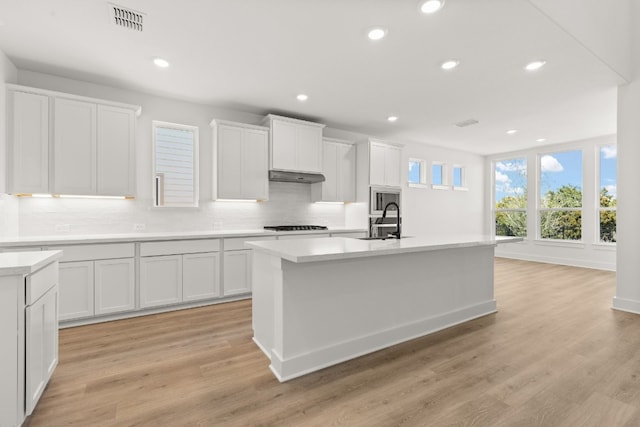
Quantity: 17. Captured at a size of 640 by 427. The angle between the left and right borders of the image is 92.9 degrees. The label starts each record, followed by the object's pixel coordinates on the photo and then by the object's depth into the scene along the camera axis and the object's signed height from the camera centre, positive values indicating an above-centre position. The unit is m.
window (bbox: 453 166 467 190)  7.82 +0.96
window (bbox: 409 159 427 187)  7.00 +0.97
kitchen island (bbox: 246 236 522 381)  2.17 -0.68
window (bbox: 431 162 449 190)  7.34 +0.94
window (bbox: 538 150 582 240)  6.78 +0.43
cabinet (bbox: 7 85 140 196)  3.11 +0.76
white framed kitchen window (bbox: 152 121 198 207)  4.15 +0.69
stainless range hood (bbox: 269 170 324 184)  4.63 +0.59
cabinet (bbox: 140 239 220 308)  3.47 -0.70
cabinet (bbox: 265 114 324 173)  4.59 +1.09
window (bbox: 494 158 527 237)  7.72 +0.46
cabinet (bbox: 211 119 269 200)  4.25 +0.76
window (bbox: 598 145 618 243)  6.27 +0.40
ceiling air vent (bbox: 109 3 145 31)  2.38 +1.59
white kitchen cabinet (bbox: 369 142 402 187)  5.50 +0.92
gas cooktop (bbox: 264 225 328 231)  4.64 -0.21
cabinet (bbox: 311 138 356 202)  5.26 +0.73
